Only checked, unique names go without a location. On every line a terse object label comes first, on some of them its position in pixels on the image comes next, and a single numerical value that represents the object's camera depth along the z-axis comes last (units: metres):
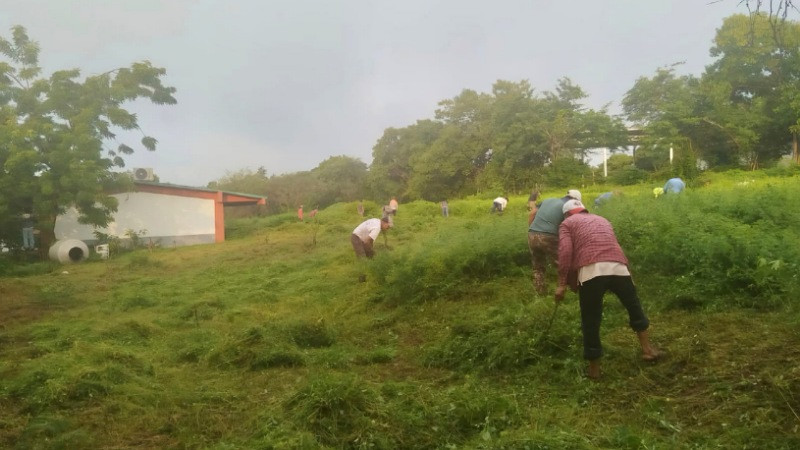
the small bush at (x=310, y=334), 7.44
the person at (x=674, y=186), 13.17
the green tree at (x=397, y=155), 37.84
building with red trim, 24.02
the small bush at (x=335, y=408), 4.39
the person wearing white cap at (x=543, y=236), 7.88
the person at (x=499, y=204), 18.91
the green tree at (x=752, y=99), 24.84
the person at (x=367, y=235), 11.72
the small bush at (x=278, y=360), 6.62
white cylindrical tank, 20.41
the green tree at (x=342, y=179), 43.94
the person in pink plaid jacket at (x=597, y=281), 5.15
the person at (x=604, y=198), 12.20
